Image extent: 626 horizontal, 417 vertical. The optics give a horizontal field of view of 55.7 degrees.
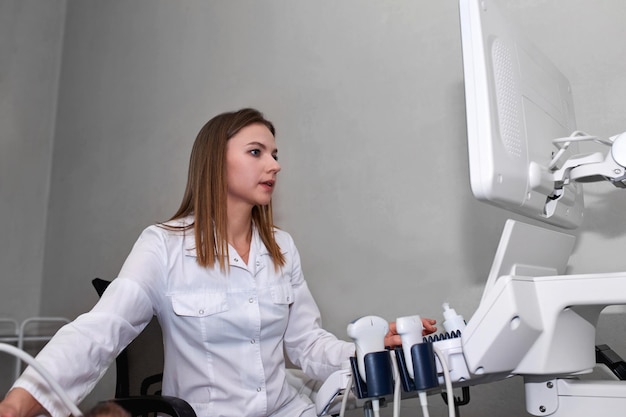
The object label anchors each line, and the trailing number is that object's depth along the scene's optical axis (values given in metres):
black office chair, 1.62
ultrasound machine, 0.79
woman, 1.25
